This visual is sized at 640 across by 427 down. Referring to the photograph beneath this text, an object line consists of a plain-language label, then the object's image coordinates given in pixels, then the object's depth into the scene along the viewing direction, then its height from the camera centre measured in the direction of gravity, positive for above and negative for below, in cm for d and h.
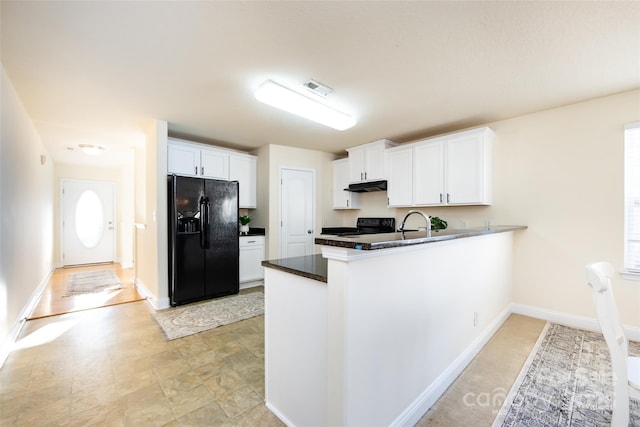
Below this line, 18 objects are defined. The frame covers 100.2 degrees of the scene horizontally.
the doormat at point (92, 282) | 419 -122
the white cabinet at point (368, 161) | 425 +84
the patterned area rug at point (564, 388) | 159 -122
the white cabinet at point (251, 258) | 430 -76
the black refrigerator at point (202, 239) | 345 -37
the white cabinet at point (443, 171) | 327 +55
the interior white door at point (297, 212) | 465 -1
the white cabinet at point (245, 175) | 447 +62
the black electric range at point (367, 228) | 450 -28
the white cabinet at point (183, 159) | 376 +76
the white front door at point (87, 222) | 605 -22
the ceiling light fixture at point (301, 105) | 231 +101
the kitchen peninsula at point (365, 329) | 121 -64
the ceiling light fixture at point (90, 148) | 452 +108
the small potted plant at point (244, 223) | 445 -19
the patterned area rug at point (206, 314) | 284 -123
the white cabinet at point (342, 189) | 492 +43
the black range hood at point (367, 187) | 427 +41
